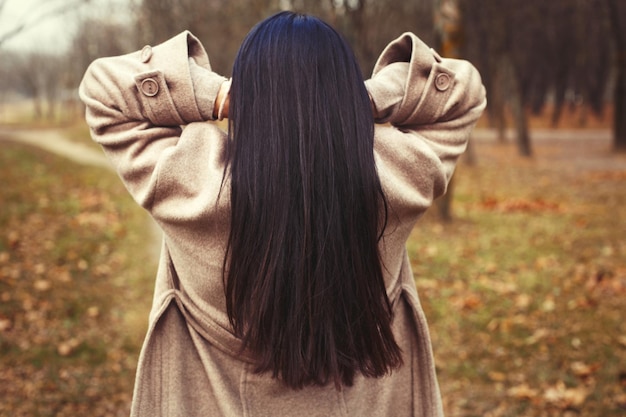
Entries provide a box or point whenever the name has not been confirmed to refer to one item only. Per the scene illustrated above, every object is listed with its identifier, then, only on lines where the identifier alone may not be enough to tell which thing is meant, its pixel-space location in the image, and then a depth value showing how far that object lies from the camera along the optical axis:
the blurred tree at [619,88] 16.53
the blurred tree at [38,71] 45.02
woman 1.44
